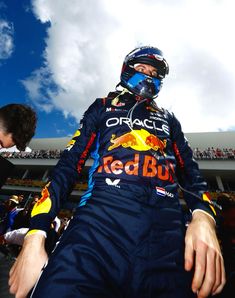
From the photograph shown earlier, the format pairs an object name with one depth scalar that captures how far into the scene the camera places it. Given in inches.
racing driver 26.4
